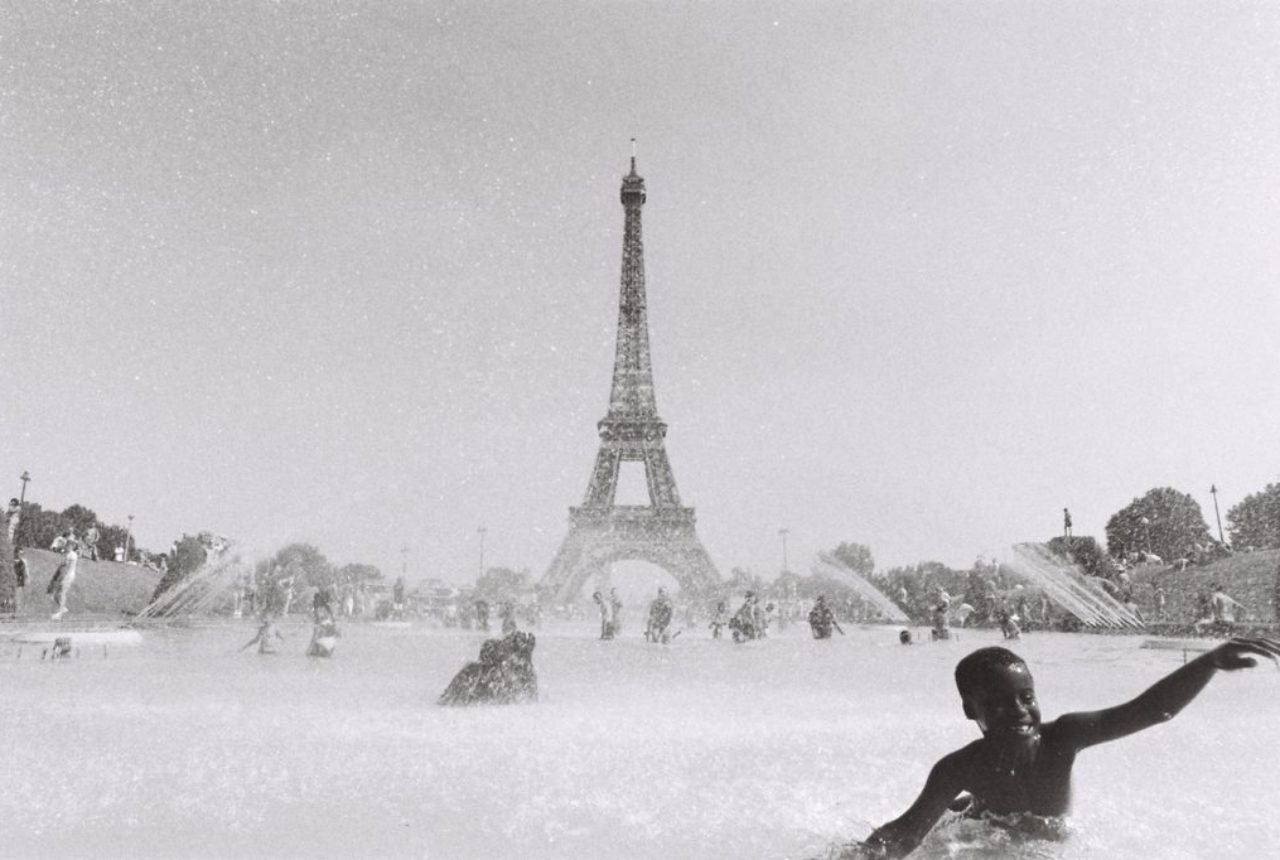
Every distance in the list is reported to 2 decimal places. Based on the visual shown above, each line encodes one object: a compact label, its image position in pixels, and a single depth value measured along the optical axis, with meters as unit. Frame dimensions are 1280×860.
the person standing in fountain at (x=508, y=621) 13.49
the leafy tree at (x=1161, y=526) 82.94
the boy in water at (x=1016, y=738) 3.43
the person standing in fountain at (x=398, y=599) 47.53
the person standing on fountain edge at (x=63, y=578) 21.87
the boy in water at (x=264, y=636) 20.30
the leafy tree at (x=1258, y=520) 73.82
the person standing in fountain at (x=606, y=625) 29.47
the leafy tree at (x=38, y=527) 78.44
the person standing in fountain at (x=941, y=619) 27.83
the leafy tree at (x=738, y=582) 70.94
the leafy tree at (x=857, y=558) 115.39
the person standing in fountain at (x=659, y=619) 27.11
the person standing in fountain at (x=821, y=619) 30.95
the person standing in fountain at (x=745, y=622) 28.03
